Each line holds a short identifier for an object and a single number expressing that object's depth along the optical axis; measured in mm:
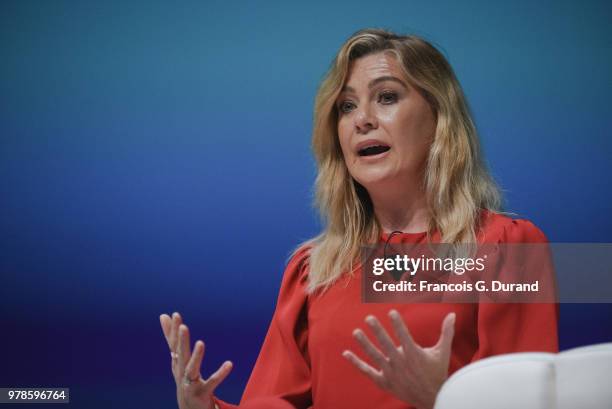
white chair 3887
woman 5224
